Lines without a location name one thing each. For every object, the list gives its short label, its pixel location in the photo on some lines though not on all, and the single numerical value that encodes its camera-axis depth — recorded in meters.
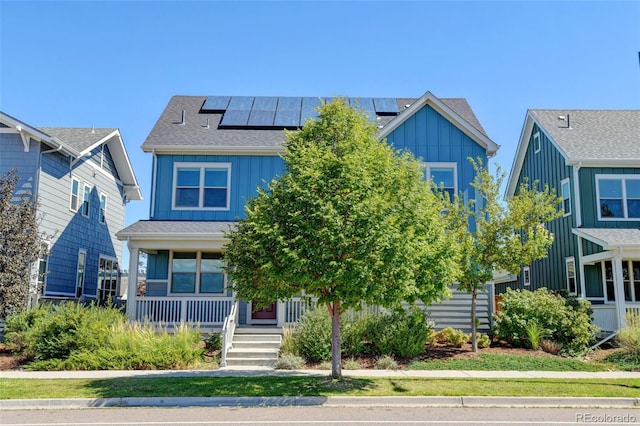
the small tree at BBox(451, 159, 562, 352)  16.03
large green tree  11.08
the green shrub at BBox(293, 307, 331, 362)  14.86
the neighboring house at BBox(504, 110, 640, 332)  18.66
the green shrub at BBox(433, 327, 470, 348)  16.59
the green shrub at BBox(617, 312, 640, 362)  15.19
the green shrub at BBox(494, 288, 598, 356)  16.27
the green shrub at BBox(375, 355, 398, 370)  14.17
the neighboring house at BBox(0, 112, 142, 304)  18.98
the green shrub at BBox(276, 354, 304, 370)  14.24
